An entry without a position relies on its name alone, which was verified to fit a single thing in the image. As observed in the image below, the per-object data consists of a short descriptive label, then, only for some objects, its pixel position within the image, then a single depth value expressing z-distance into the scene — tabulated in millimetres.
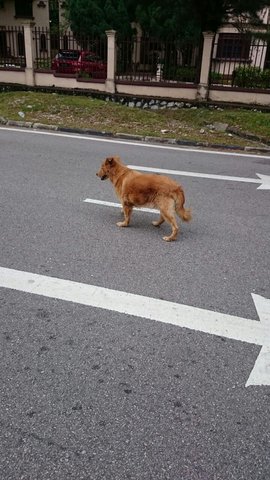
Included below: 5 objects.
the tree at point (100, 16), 23703
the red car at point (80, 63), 16391
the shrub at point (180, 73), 15703
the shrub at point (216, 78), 14955
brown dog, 4555
